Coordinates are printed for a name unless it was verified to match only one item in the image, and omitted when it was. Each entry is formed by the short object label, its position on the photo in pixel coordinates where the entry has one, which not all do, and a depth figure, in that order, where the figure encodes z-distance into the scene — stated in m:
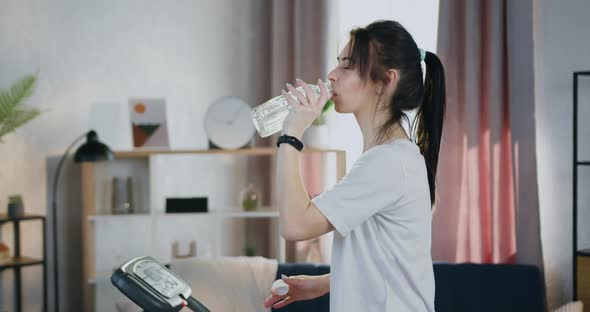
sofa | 3.28
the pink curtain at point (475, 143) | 3.46
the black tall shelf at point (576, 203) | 3.08
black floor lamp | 3.77
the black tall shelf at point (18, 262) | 3.80
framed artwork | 4.04
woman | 1.38
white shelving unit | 3.93
